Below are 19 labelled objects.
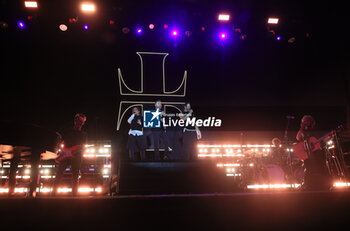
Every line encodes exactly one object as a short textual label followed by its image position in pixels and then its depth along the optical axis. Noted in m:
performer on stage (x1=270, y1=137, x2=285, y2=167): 5.61
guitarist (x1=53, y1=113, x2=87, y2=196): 4.46
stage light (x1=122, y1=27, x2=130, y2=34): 6.76
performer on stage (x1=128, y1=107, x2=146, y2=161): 6.85
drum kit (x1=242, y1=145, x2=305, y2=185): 5.25
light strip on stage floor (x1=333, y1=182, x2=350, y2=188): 5.69
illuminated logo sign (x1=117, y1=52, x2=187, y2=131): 7.79
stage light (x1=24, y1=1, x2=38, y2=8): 6.01
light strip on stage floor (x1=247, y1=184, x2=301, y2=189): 5.56
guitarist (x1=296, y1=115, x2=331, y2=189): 4.27
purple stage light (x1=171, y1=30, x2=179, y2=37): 7.06
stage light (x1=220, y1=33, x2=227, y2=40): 7.13
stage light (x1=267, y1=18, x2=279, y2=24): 6.63
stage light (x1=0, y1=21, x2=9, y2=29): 6.50
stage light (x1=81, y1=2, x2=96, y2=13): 6.17
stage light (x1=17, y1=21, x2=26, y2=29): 6.50
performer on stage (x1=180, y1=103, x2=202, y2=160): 7.84
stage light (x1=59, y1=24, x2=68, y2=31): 6.69
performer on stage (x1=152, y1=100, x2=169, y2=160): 6.89
